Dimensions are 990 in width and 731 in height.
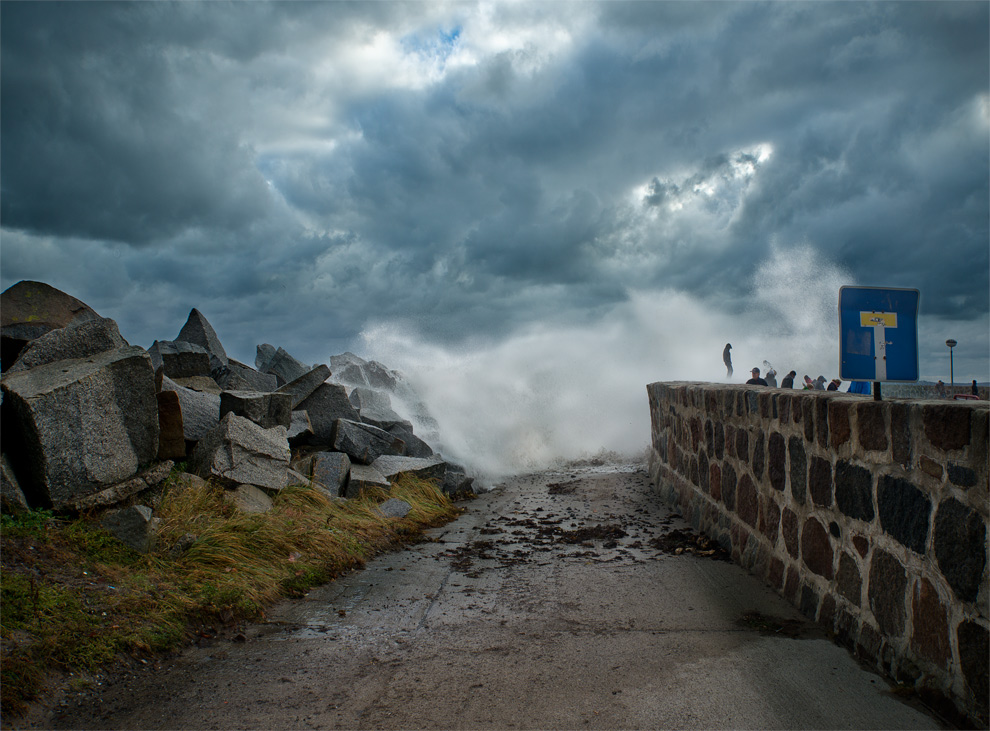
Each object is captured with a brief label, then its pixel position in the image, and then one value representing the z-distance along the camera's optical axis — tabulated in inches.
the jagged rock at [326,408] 343.6
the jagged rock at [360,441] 324.5
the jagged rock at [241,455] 237.1
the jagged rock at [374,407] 413.7
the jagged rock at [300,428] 315.9
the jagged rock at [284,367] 438.9
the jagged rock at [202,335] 367.2
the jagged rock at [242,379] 346.0
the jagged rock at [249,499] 222.7
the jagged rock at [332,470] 285.0
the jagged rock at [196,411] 256.5
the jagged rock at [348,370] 593.6
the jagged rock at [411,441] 405.6
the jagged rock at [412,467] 327.3
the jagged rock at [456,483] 359.9
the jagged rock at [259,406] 281.3
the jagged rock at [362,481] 293.3
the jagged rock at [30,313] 247.1
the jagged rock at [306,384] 360.5
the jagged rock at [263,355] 498.9
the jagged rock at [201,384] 308.2
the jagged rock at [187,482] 219.7
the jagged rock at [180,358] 319.0
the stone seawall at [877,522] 102.2
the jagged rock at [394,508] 274.5
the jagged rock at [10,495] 171.9
